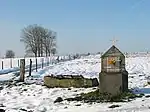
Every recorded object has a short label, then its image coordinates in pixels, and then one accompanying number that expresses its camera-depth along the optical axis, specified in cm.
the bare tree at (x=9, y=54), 11592
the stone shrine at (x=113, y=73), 1373
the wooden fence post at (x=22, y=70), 2228
